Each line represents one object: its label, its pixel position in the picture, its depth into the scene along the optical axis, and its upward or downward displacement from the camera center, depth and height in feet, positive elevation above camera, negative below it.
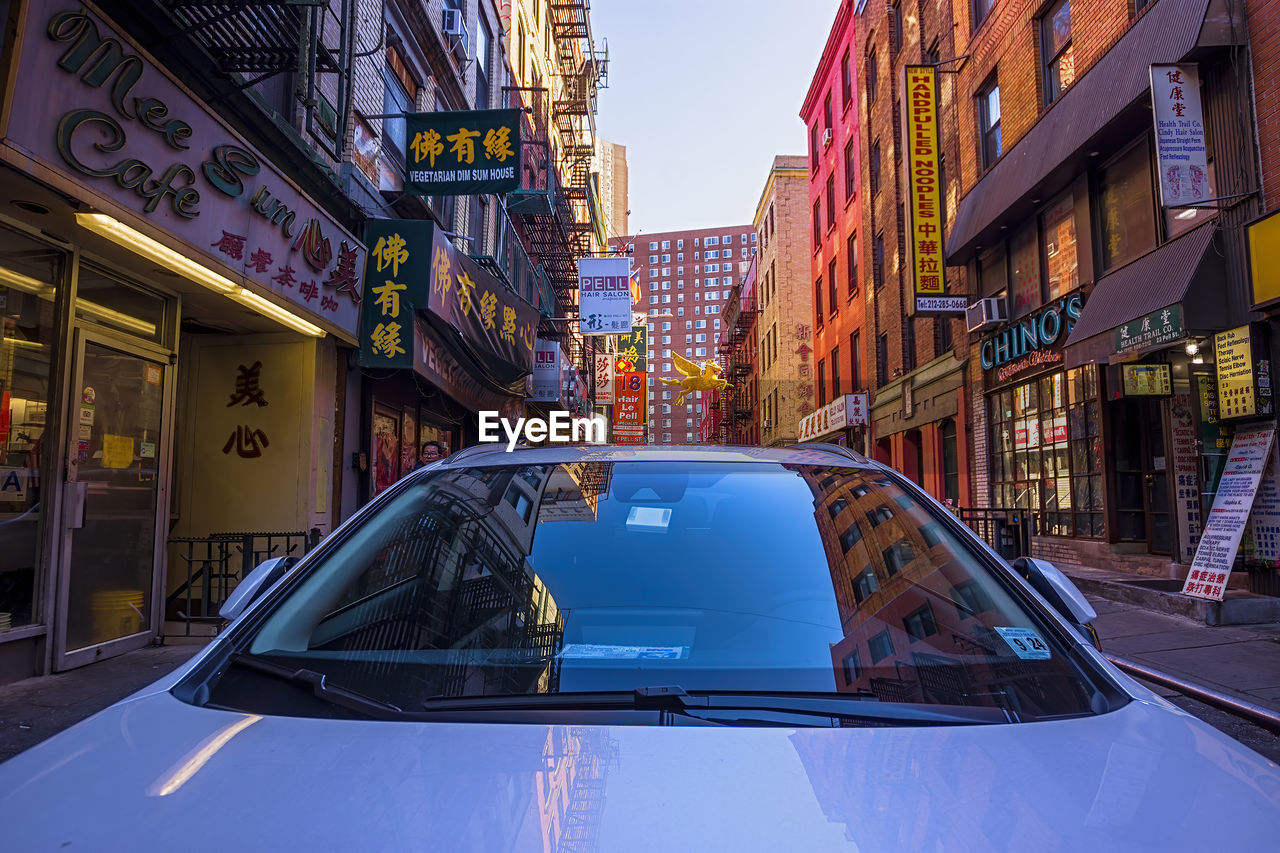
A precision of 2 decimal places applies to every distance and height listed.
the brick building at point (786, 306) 131.34 +30.01
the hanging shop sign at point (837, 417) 92.07 +7.84
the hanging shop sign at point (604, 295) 79.82 +18.76
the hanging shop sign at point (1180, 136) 30.91 +13.43
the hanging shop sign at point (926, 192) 56.70 +20.92
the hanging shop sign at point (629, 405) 143.64 +13.61
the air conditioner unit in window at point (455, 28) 50.80 +28.69
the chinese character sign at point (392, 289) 34.53 +8.28
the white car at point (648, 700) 4.02 -1.47
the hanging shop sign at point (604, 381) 136.46 +16.97
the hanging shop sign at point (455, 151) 36.32 +15.05
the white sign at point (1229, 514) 28.81 -1.25
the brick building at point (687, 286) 528.63 +129.77
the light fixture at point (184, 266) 19.56 +6.08
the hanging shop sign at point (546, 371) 76.23 +10.63
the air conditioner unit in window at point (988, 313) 53.88 +11.19
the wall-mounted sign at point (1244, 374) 29.63 +3.98
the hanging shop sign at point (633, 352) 156.15 +27.86
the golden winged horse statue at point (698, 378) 183.52 +24.63
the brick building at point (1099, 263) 31.96 +10.96
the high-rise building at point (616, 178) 399.77 +162.91
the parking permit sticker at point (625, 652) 6.02 -1.29
